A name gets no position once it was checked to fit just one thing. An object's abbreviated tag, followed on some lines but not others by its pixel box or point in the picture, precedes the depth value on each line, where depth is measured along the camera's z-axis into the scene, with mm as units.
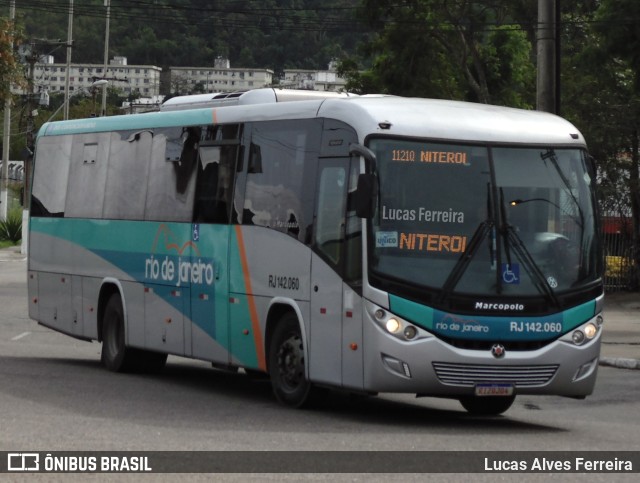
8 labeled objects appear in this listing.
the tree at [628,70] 32562
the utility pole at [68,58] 75175
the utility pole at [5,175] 64462
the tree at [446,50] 49594
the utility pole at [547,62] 23438
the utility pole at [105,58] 88944
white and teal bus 13445
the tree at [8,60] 38531
